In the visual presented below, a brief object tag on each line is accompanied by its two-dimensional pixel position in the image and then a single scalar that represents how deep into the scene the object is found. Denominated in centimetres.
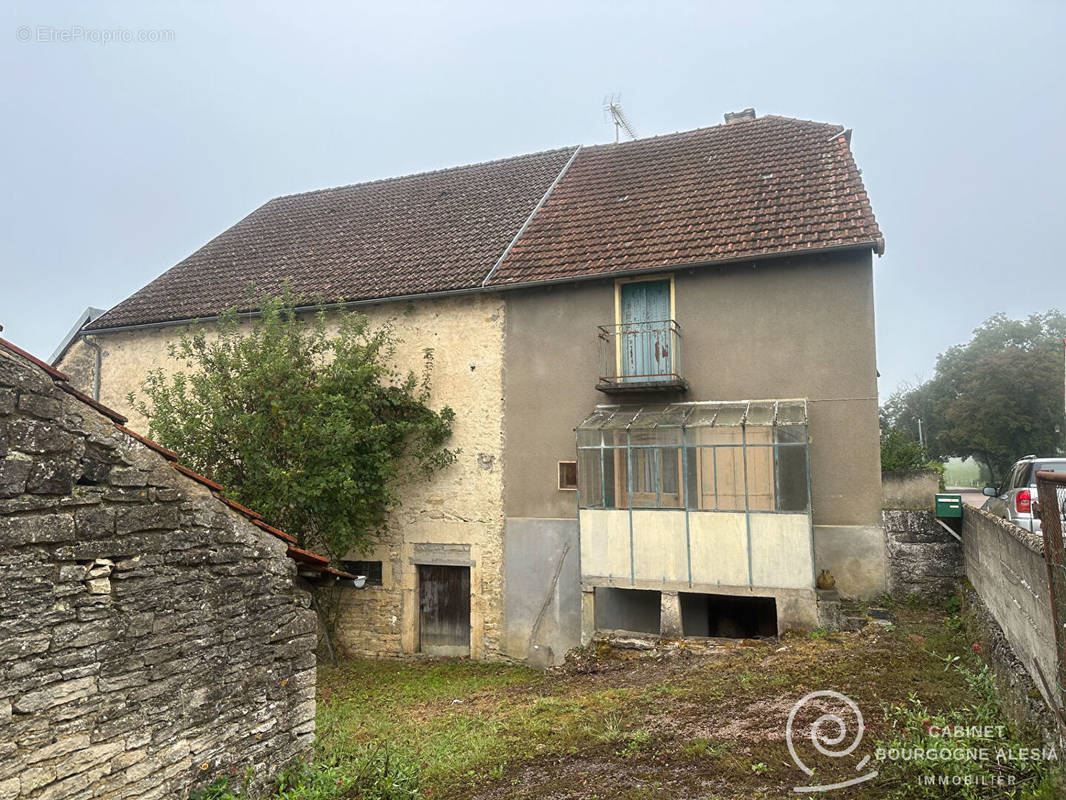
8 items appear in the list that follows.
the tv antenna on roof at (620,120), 1709
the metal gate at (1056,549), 373
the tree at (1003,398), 2969
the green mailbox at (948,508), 945
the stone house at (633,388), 973
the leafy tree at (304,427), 1063
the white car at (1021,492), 852
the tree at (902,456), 1548
